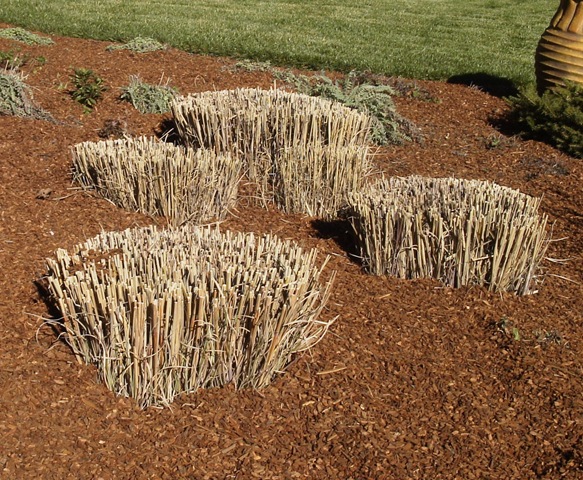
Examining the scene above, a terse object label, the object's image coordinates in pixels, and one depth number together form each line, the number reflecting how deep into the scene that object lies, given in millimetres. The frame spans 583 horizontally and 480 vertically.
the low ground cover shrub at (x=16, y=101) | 6832
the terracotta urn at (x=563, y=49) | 8539
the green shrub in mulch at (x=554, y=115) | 7543
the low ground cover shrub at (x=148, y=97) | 7363
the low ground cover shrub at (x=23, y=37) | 9180
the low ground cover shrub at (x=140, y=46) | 9341
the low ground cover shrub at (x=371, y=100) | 7492
